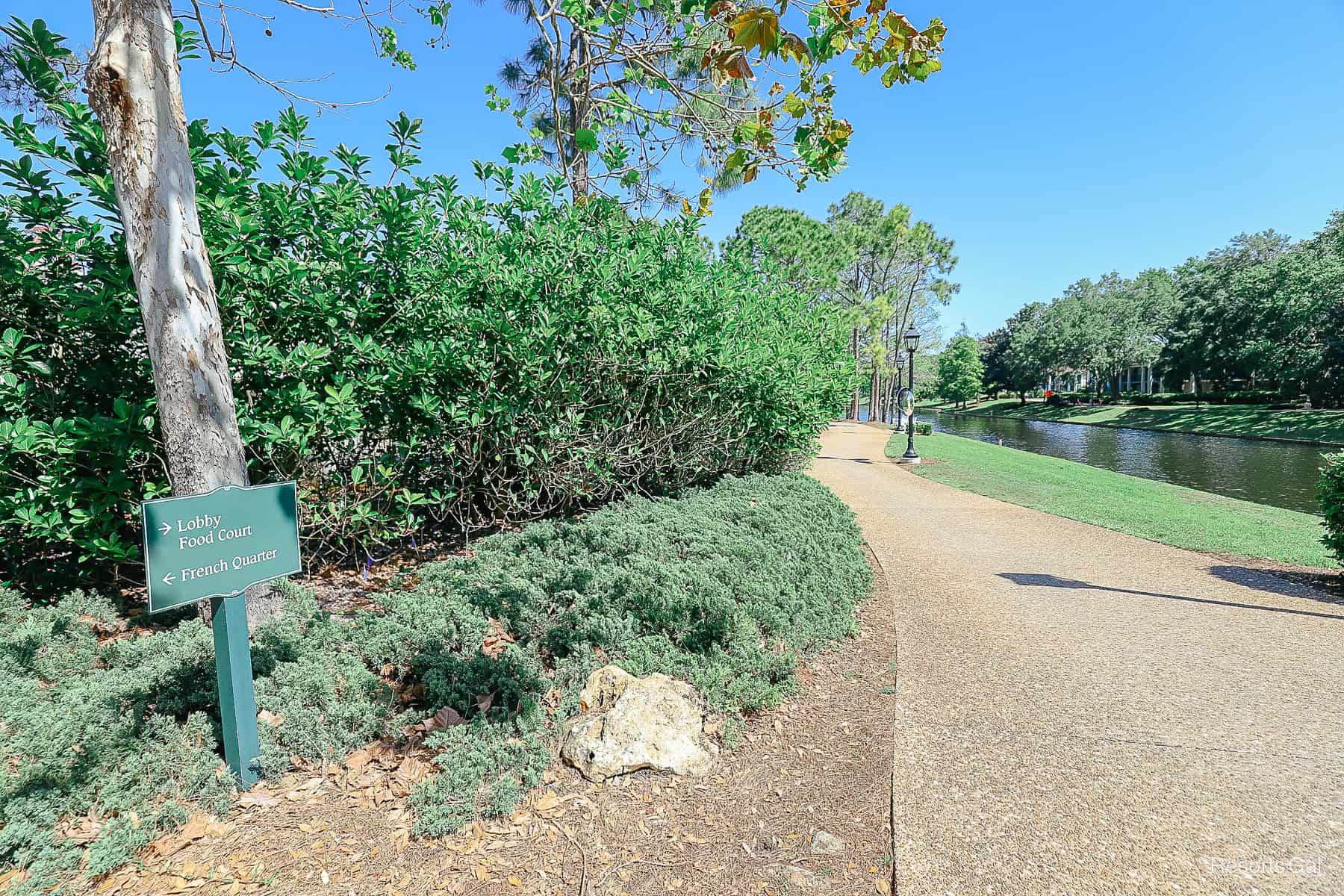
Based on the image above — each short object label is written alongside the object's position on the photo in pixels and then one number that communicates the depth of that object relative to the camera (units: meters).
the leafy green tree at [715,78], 2.46
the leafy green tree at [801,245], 19.73
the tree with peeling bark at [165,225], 3.09
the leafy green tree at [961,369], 64.44
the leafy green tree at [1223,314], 37.50
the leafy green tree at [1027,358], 56.88
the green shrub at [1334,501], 6.04
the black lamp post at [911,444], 16.36
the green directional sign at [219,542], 2.32
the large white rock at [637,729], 2.84
